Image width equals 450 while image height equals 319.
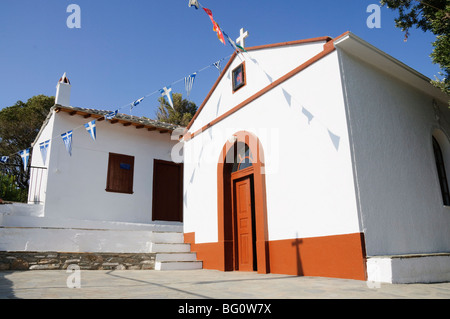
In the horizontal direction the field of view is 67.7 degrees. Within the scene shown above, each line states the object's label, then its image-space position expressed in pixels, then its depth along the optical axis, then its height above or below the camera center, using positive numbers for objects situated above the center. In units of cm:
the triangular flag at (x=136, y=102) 796 +329
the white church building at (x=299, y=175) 490 +126
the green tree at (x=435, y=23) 505 +340
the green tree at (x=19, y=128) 1678 +592
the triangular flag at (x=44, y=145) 884 +261
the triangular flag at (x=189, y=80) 773 +365
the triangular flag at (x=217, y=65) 806 +415
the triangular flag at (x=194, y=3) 650 +454
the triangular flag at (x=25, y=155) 846 +227
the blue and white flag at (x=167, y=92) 770 +339
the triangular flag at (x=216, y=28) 672 +422
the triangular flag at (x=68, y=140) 880 +274
